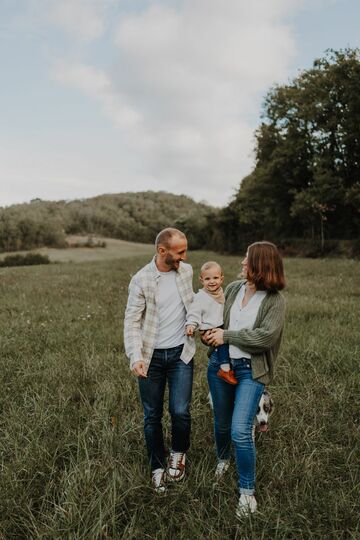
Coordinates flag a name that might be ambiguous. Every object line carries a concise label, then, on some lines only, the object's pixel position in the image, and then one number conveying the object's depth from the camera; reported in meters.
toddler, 2.78
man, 2.91
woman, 2.59
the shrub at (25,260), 44.78
